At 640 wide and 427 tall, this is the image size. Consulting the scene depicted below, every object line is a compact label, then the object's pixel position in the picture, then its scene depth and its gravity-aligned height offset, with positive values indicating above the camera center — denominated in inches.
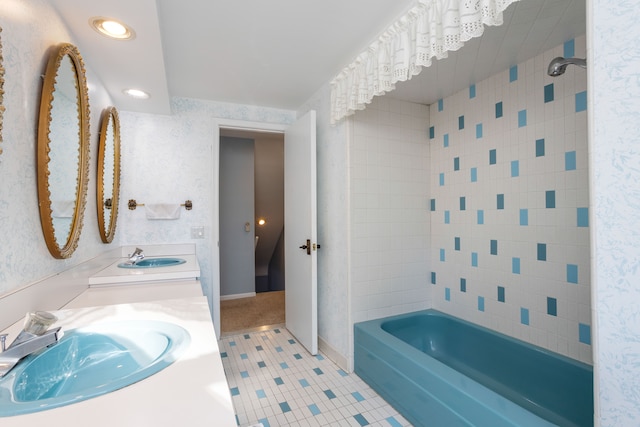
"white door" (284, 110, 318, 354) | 100.0 -5.9
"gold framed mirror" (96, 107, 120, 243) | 79.8 +11.8
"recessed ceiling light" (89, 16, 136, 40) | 56.2 +34.8
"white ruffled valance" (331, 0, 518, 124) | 49.3 +32.4
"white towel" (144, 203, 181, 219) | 106.6 +2.3
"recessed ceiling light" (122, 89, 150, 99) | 88.1 +35.2
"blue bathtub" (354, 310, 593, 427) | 57.3 -36.3
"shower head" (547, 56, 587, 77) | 54.8 +26.8
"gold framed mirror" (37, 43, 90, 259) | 46.2 +11.2
